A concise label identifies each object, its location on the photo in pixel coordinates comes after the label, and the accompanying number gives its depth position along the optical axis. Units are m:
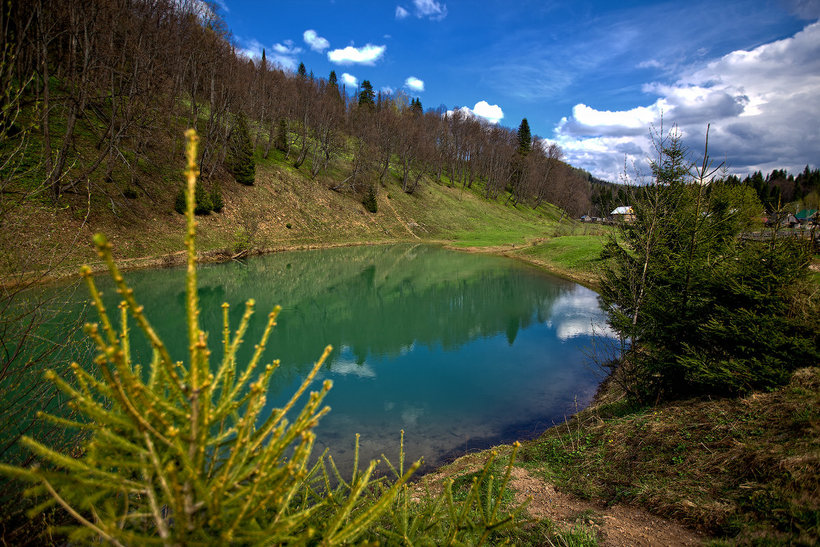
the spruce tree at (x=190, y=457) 1.13
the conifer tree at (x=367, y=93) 75.56
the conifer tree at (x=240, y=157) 33.66
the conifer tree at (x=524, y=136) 80.88
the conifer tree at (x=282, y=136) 44.09
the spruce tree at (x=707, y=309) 5.75
